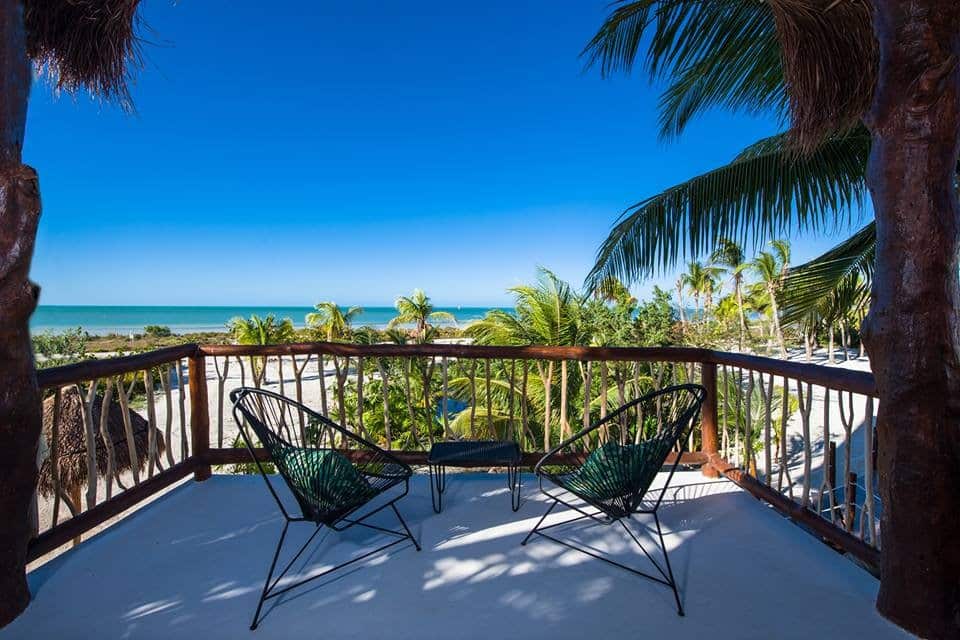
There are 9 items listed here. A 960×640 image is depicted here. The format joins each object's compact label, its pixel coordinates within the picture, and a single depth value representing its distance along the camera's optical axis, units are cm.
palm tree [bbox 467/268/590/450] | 870
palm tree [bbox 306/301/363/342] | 1981
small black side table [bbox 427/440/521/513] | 240
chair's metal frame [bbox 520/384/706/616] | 186
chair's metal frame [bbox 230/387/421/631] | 176
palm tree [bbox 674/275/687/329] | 2670
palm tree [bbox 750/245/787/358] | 1833
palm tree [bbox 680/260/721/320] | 2386
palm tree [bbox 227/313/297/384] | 1797
